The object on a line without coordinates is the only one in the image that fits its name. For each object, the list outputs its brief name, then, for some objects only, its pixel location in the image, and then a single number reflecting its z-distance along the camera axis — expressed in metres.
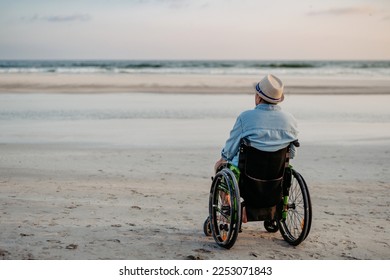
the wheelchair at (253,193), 3.83
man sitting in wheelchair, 3.81
